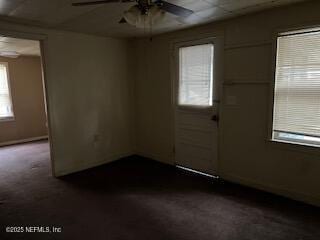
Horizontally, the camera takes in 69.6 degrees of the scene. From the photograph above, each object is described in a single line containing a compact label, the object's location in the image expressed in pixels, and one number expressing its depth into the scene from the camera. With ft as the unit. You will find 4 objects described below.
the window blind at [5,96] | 18.60
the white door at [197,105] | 11.00
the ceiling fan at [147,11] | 5.48
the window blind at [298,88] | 8.16
